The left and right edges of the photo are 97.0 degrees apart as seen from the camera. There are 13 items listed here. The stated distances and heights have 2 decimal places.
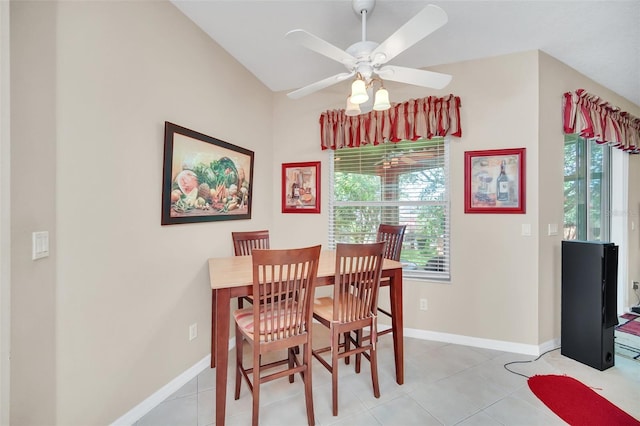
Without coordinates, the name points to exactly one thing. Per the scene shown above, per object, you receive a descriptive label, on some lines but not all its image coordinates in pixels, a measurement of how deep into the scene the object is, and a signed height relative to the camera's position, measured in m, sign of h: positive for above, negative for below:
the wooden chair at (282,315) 1.56 -0.62
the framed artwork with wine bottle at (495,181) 2.59 +0.30
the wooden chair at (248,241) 2.68 -0.29
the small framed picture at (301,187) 3.35 +0.30
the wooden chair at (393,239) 2.67 -0.26
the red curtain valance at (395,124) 2.74 +0.92
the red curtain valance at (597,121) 2.68 +0.96
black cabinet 2.30 -0.74
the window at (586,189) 3.05 +0.28
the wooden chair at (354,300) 1.79 -0.59
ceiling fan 1.44 +0.96
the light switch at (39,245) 1.25 -0.15
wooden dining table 1.62 -0.50
